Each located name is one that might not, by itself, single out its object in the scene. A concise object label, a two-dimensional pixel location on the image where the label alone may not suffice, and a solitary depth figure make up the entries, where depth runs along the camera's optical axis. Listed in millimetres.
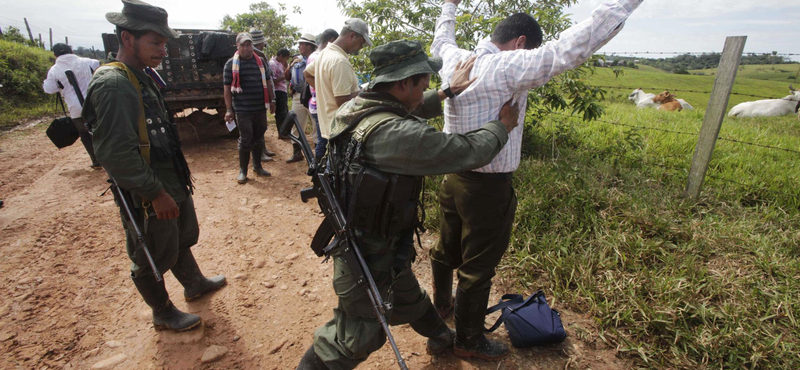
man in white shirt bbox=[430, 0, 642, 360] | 1590
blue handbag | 2260
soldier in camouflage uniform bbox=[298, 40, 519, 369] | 1506
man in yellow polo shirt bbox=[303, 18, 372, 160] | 3318
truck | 6508
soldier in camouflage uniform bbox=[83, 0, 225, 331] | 1905
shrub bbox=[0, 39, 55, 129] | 9719
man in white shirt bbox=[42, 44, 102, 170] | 5301
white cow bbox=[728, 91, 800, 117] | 8461
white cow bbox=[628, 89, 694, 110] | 9858
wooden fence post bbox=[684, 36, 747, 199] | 3014
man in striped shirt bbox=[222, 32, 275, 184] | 4809
